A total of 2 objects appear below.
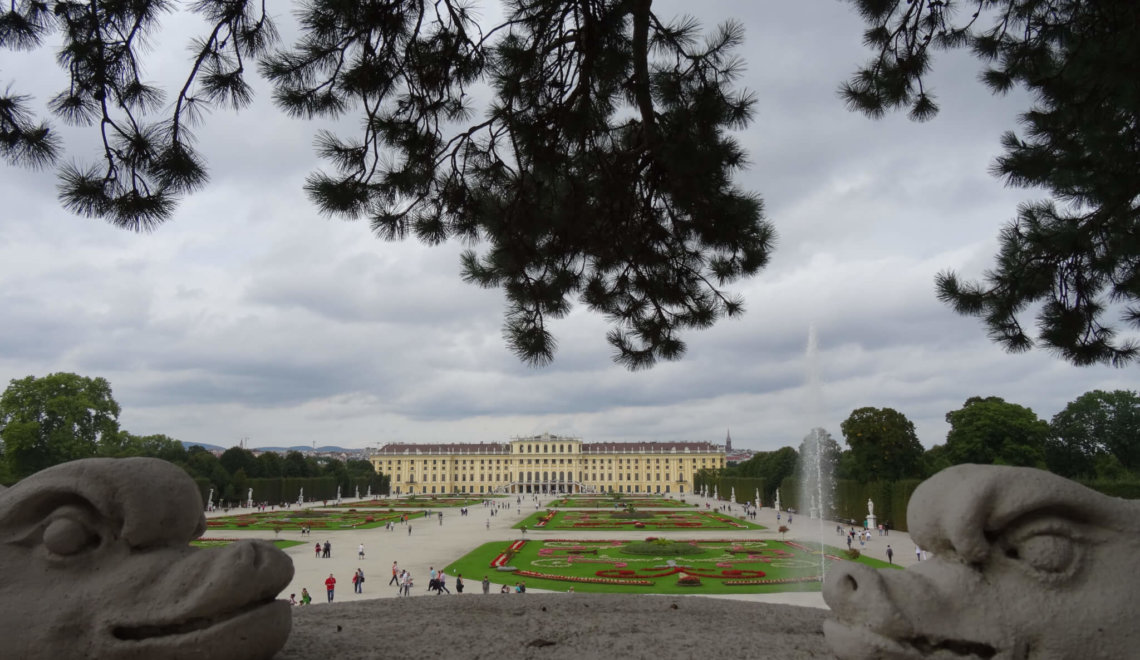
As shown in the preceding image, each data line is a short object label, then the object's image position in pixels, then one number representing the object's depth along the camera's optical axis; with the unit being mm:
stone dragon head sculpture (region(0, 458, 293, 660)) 2793
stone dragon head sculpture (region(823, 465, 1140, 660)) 2570
